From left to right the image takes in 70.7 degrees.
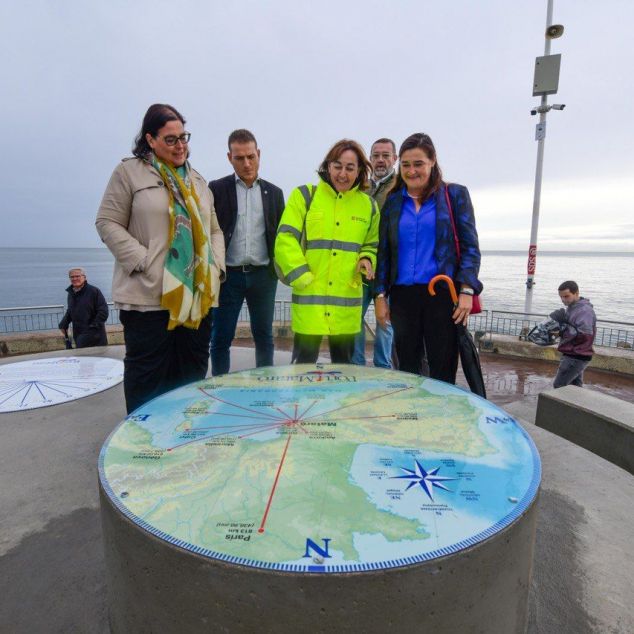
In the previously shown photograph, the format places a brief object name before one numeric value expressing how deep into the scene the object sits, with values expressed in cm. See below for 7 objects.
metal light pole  1091
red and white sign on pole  1195
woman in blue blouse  358
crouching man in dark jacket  655
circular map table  142
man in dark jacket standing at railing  770
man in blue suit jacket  406
